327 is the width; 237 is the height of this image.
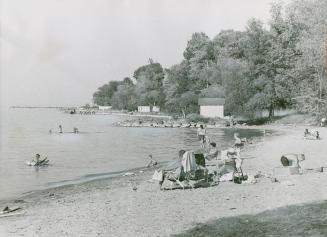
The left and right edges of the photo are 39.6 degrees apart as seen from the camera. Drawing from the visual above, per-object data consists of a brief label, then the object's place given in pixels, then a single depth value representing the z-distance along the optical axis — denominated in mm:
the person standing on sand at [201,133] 37356
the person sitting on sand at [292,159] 18234
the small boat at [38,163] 33062
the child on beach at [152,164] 29417
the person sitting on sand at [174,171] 17156
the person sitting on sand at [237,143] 27703
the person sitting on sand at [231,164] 18062
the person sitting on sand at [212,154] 22742
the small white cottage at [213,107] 79938
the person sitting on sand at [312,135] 35938
